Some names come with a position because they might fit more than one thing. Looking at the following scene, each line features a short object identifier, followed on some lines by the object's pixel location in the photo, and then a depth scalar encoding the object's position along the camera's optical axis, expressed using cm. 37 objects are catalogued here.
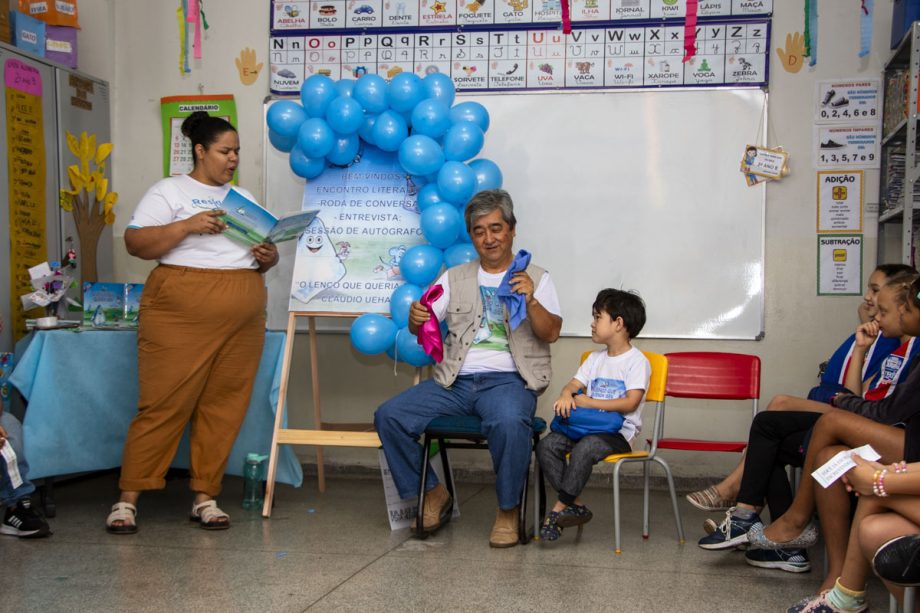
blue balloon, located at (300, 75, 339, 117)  393
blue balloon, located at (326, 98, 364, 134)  381
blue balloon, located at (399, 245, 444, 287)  381
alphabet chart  439
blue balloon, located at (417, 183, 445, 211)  383
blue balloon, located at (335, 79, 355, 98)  397
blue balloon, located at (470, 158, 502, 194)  393
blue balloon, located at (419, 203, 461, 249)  373
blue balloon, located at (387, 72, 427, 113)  382
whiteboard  441
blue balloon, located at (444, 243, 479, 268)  385
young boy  331
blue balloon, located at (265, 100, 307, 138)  401
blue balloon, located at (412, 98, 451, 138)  378
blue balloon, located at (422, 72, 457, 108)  391
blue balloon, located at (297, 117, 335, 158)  387
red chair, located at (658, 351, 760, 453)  379
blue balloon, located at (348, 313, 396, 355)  380
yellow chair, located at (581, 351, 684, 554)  339
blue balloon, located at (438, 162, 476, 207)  374
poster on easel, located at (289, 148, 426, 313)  399
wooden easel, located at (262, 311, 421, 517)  379
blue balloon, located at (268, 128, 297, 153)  411
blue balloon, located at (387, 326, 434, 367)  376
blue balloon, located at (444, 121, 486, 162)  379
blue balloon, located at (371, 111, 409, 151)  387
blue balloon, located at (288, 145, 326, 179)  404
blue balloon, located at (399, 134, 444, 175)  374
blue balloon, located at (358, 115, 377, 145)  396
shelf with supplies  359
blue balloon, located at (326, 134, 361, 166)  399
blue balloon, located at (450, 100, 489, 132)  390
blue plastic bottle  390
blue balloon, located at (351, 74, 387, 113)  387
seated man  340
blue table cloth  358
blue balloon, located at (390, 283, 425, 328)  381
